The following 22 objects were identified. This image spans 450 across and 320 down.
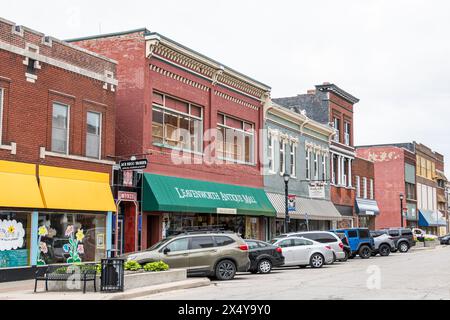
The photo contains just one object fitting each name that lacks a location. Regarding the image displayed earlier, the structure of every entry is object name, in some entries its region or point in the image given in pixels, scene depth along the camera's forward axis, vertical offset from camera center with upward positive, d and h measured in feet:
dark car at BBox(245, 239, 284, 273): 77.00 -4.23
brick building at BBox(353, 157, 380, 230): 171.53 +9.10
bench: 52.90 -4.58
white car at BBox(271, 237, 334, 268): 85.40 -4.05
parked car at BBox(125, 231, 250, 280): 65.72 -3.42
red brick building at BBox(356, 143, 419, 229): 218.38 +15.81
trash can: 51.55 -4.48
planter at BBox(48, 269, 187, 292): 53.52 -5.37
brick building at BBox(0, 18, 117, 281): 65.21 +9.02
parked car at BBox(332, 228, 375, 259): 112.47 -3.53
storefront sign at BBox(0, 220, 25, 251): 63.82 -1.25
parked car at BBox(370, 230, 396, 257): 122.92 -4.17
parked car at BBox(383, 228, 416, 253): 137.59 -3.35
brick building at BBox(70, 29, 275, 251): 86.63 +14.12
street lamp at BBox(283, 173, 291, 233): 103.81 +4.33
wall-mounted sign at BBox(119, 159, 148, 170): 77.03 +7.56
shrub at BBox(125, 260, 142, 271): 58.54 -4.19
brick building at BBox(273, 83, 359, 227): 156.87 +26.37
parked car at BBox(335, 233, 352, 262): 103.71 -3.50
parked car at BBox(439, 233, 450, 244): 199.62 -5.49
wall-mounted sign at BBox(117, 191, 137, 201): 79.71 +3.63
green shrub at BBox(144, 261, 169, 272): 59.21 -4.32
